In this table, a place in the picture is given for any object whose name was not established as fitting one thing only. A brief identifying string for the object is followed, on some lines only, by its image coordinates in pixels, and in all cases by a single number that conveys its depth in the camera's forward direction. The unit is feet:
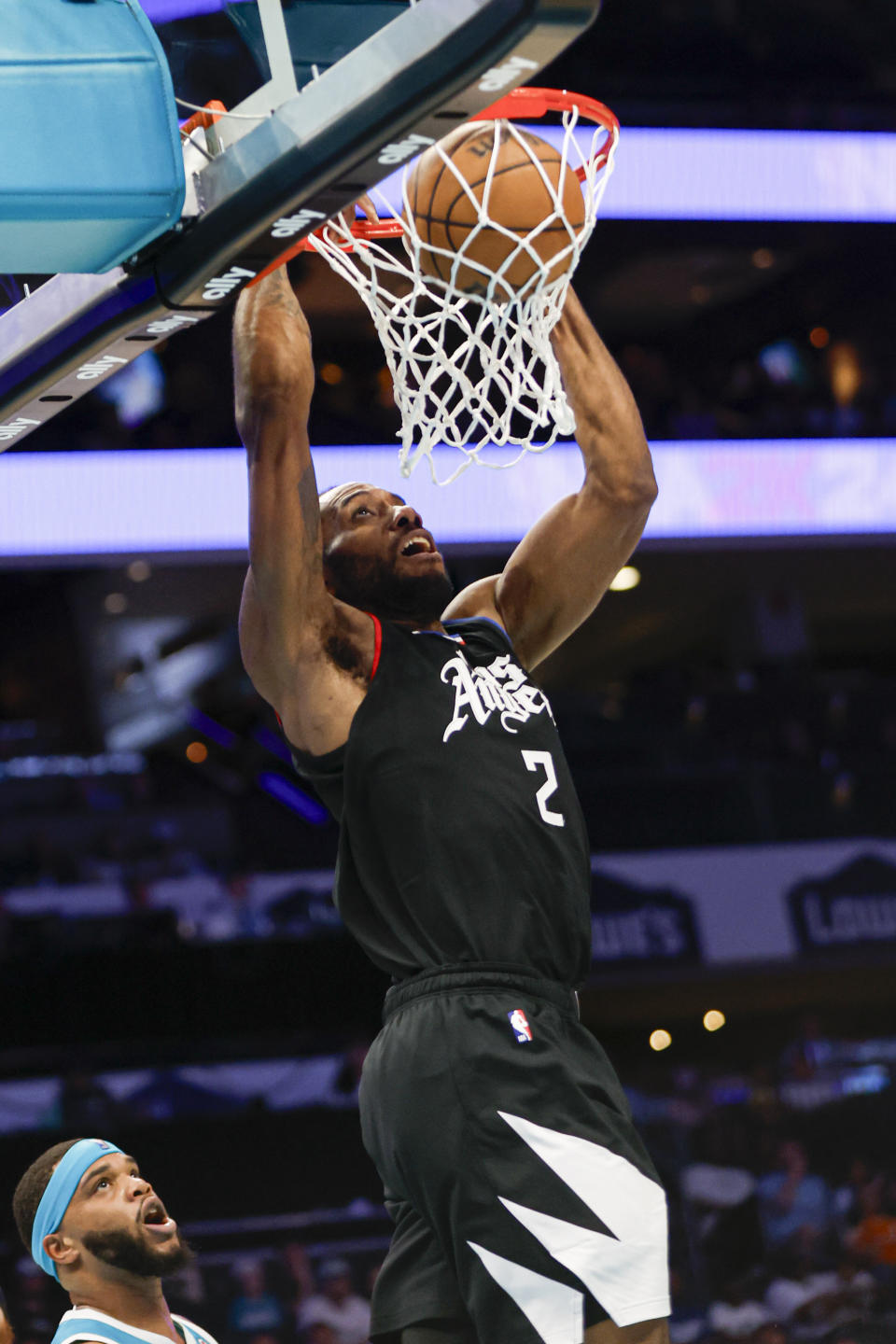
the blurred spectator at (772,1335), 58.70
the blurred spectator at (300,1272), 57.16
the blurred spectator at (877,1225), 63.62
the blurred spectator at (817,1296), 59.52
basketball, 19.81
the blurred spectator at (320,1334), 56.39
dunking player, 16.92
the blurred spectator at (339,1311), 56.65
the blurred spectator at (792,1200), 64.13
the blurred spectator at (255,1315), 56.34
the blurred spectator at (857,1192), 65.48
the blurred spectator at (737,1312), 59.52
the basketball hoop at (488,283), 19.67
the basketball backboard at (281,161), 12.48
